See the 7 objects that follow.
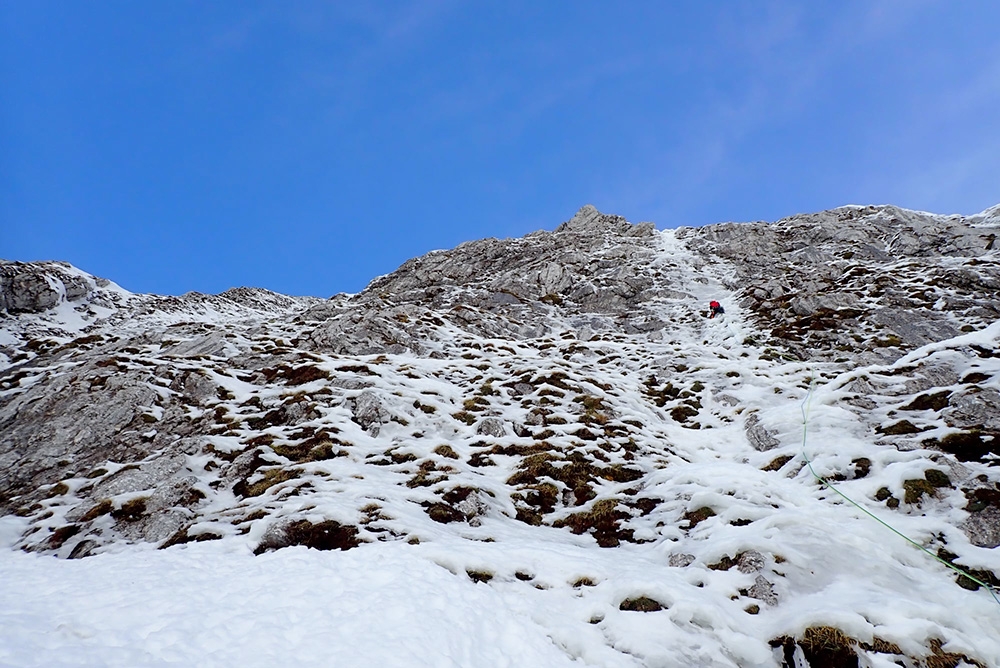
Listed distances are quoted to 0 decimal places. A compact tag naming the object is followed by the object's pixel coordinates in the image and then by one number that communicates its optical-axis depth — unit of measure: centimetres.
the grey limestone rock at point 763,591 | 753
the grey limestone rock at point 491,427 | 1666
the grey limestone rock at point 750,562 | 816
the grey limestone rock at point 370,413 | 1659
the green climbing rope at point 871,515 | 767
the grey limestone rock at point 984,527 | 859
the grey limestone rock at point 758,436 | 1478
